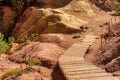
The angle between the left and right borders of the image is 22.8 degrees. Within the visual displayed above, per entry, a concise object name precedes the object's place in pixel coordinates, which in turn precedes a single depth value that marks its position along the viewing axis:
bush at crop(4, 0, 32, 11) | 24.98
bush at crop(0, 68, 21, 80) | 9.89
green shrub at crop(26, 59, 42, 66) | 10.95
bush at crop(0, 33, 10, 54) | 13.84
